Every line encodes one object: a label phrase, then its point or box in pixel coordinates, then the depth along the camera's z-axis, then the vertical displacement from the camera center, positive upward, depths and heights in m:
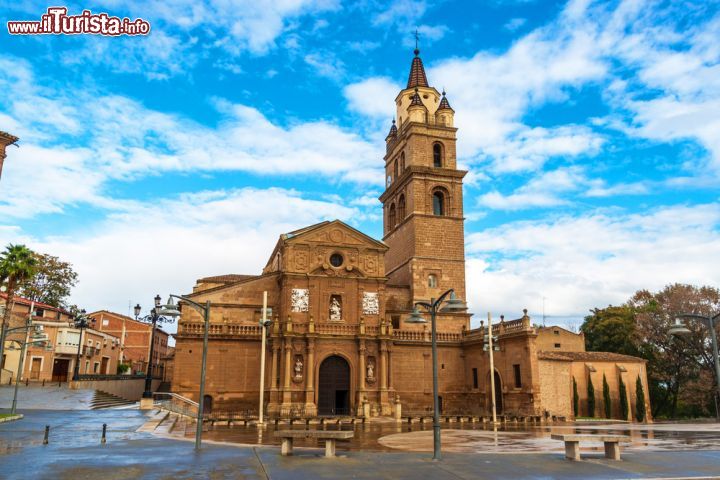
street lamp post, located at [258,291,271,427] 31.44 +1.67
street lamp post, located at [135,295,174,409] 37.11 -0.58
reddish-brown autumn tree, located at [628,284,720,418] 49.92 +3.01
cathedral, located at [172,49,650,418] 43.09 +3.21
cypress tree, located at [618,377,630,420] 49.53 -1.57
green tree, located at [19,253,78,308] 67.31 +11.33
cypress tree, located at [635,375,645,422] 50.20 -1.49
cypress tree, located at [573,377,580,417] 49.24 -1.50
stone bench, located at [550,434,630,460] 16.53 -1.71
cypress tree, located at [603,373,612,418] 49.19 -1.39
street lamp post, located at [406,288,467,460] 16.28 +1.89
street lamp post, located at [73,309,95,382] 43.75 +4.53
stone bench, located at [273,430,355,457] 16.77 -1.51
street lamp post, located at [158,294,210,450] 18.13 +2.20
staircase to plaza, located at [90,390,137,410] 39.45 -1.49
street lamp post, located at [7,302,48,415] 30.54 +2.29
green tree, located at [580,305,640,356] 62.41 +5.75
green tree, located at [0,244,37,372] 45.16 +8.62
